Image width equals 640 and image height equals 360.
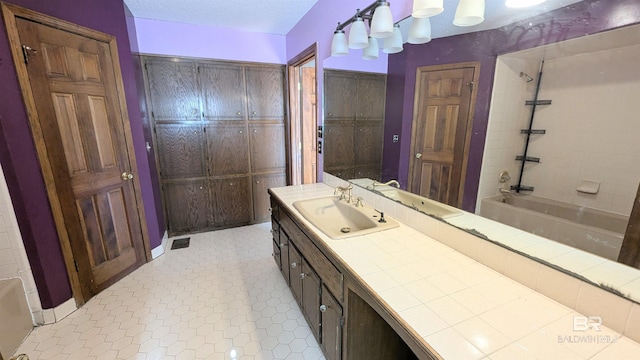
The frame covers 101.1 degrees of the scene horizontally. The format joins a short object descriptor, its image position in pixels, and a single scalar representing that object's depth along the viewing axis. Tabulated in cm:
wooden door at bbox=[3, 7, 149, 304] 173
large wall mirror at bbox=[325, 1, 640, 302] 79
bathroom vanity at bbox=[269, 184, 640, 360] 71
